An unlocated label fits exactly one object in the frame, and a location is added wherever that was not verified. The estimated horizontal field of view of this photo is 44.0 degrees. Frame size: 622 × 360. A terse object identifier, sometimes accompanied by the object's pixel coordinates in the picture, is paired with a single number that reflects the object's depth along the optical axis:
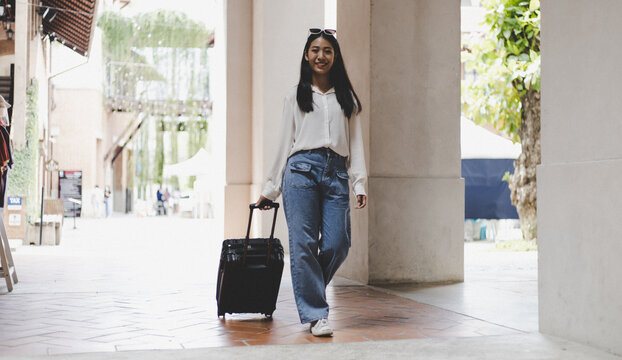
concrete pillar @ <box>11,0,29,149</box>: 12.76
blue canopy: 15.27
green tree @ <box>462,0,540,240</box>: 11.48
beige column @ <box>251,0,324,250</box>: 10.61
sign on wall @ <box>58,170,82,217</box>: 31.88
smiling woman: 4.04
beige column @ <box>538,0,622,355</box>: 3.50
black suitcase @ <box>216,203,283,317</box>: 4.45
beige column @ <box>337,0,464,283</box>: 6.36
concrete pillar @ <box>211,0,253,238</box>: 11.73
